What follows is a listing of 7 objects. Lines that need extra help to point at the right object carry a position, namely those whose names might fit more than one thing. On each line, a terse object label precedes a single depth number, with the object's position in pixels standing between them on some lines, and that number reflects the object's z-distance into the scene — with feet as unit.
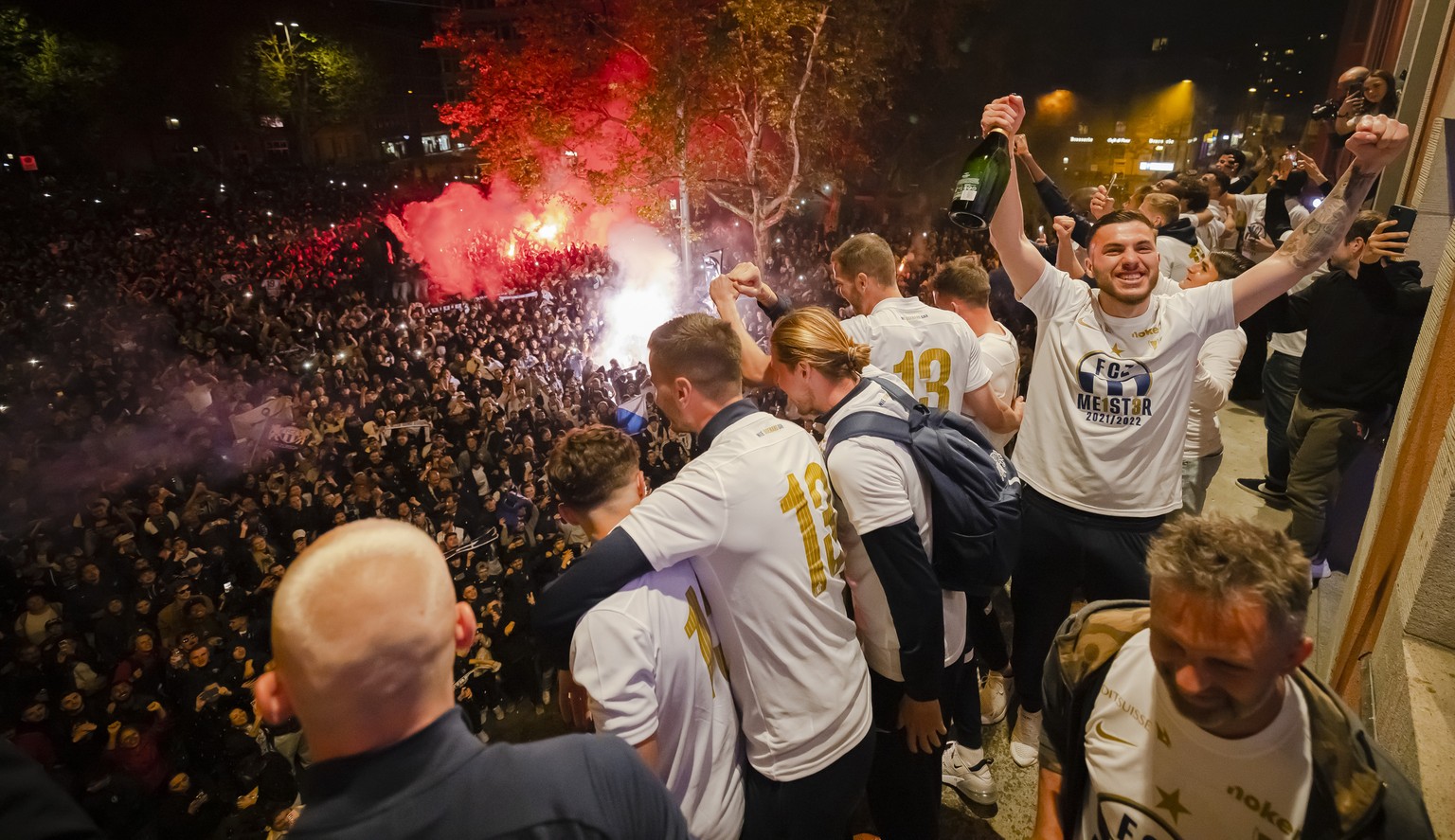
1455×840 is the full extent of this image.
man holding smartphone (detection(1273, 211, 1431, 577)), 13.17
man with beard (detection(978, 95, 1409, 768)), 9.92
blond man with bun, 8.13
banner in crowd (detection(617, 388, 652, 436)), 28.73
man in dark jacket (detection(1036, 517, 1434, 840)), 4.55
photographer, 17.95
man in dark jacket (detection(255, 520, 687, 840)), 3.94
